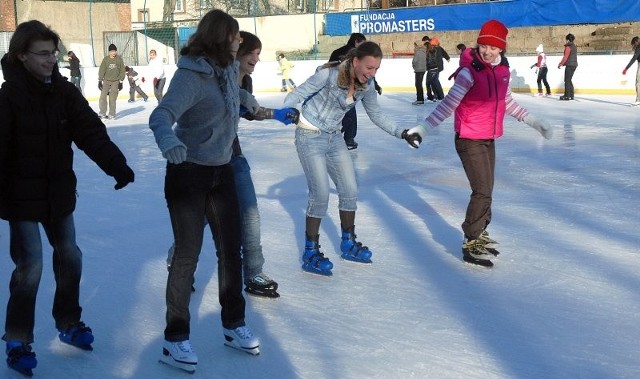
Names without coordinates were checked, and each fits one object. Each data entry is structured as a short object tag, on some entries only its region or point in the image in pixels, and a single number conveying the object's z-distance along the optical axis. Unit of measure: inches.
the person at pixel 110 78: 630.5
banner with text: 848.1
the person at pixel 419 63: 697.7
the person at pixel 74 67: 767.1
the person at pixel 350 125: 341.8
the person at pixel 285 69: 873.5
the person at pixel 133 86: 793.6
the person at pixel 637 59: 617.9
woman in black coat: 126.1
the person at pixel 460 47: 657.5
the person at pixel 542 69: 727.7
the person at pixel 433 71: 692.7
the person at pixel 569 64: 679.7
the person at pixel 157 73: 717.3
